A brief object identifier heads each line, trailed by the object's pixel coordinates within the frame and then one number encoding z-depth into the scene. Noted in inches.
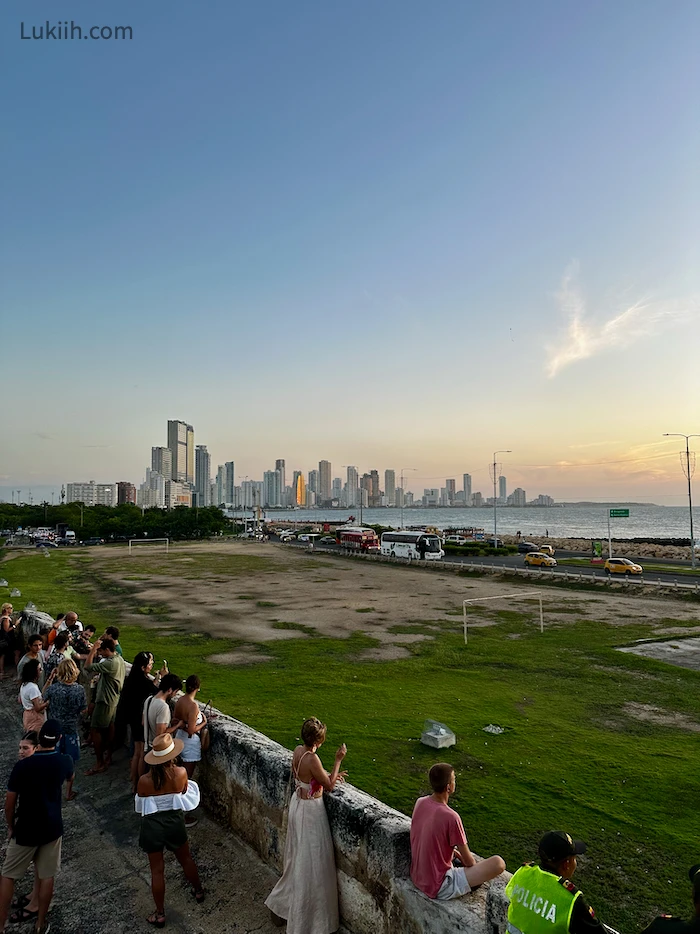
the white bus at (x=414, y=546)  1887.3
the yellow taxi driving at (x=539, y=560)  1598.4
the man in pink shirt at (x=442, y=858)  151.9
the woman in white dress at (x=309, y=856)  175.8
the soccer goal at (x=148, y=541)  3031.7
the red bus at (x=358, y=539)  2313.0
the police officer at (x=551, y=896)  119.6
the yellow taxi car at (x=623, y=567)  1371.8
